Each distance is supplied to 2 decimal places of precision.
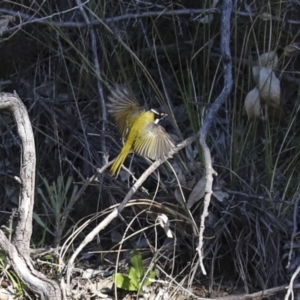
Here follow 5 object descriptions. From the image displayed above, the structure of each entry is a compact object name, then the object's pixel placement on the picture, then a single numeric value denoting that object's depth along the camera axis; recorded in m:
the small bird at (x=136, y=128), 5.91
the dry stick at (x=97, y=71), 6.82
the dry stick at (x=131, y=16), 6.93
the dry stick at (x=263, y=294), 5.91
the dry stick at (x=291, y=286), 5.43
